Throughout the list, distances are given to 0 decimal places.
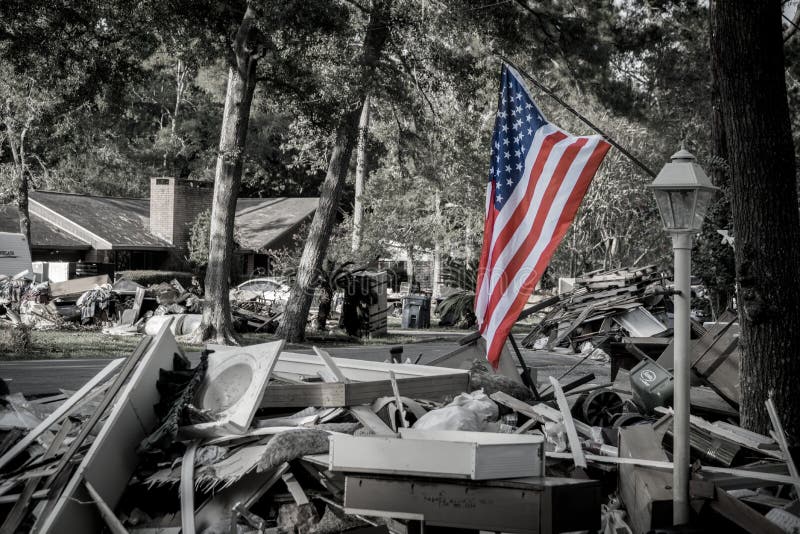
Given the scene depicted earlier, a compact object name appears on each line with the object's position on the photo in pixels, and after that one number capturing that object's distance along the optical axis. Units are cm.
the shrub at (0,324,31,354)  1727
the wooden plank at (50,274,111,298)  2652
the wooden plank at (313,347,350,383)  738
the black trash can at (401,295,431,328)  3023
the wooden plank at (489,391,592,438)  710
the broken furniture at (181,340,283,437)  645
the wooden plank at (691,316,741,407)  820
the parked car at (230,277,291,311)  2791
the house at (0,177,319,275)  3659
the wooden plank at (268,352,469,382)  796
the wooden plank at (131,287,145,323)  2348
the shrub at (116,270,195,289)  3291
